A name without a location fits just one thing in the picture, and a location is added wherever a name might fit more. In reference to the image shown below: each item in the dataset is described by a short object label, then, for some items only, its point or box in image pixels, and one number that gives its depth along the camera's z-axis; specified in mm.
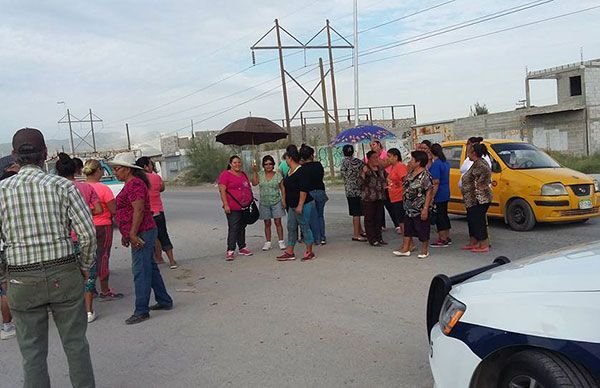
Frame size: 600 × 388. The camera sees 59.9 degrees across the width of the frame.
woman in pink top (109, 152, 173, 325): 5500
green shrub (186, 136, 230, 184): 39312
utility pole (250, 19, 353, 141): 26870
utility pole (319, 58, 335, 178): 27781
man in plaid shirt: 3295
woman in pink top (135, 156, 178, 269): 7879
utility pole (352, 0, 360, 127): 23891
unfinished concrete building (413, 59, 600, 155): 24766
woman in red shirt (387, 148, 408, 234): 8312
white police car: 2455
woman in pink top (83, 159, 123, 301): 6414
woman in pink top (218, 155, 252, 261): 8352
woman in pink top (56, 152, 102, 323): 5441
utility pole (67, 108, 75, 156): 78688
